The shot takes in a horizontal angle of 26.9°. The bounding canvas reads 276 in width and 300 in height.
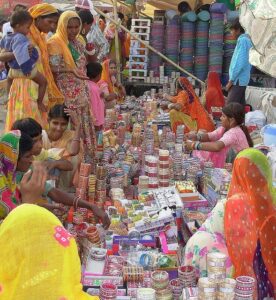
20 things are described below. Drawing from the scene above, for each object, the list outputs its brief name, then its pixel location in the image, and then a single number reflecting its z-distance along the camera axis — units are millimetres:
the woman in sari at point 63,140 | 3823
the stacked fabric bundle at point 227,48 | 9969
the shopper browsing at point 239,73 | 6914
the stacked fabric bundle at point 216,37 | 9945
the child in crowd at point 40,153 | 3257
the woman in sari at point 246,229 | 2418
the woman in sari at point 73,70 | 4773
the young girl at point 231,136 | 4270
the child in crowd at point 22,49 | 4316
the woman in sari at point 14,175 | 2613
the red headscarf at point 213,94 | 7445
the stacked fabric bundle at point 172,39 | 10188
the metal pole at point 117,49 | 9198
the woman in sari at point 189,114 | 6320
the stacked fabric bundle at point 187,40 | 10094
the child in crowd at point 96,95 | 5277
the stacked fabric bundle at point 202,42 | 10070
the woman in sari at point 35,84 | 4578
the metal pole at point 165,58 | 9297
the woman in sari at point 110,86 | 6426
